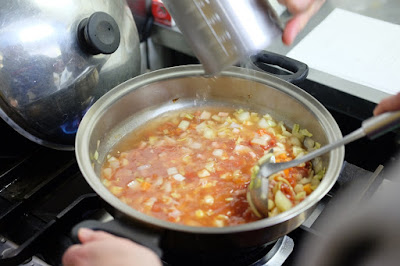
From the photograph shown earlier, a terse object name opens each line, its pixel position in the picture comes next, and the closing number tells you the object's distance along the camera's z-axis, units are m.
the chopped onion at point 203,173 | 1.12
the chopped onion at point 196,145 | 1.24
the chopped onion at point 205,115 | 1.36
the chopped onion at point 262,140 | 1.25
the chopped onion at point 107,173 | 1.15
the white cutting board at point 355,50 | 1.53
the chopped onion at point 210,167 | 1.14
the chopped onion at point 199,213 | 1.00
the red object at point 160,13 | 1.73
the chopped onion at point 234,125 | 1.32
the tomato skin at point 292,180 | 1.09
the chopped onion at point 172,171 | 1.14
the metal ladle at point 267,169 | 0.83
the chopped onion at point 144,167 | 1.17
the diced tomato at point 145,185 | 1.10
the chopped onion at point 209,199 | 1.04
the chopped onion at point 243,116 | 1.35
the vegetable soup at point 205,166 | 1.02
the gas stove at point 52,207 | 1.01
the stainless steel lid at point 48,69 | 1.03
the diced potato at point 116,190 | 1.08
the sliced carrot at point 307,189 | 1.06
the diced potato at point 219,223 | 0.98
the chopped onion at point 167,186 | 1.08
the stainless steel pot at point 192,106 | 0.81
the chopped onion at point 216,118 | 1.36
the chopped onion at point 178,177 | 1.12
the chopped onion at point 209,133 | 1.28
